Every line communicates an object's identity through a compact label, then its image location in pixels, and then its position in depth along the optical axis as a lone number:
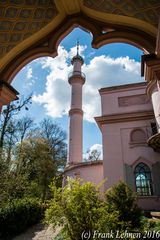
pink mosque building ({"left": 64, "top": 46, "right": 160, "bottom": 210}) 13.44
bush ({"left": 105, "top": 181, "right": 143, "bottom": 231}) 7.68
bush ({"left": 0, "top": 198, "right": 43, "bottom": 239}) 9.51
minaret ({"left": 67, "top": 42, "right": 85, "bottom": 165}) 22.30
